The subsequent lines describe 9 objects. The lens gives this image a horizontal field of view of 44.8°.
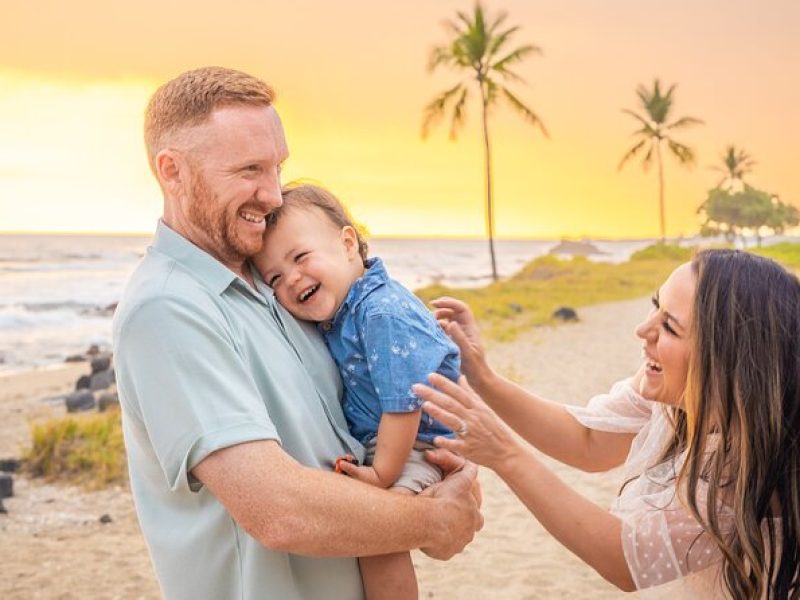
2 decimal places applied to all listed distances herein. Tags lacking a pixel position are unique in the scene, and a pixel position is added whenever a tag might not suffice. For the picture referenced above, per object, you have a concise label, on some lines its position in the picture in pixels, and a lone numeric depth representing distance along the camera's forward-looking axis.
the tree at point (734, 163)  60.91
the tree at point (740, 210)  61.12
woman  2.68
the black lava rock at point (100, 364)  16.32
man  2.27
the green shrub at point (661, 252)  51.97
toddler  2.78
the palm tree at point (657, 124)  55.28
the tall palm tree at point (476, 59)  37.56
